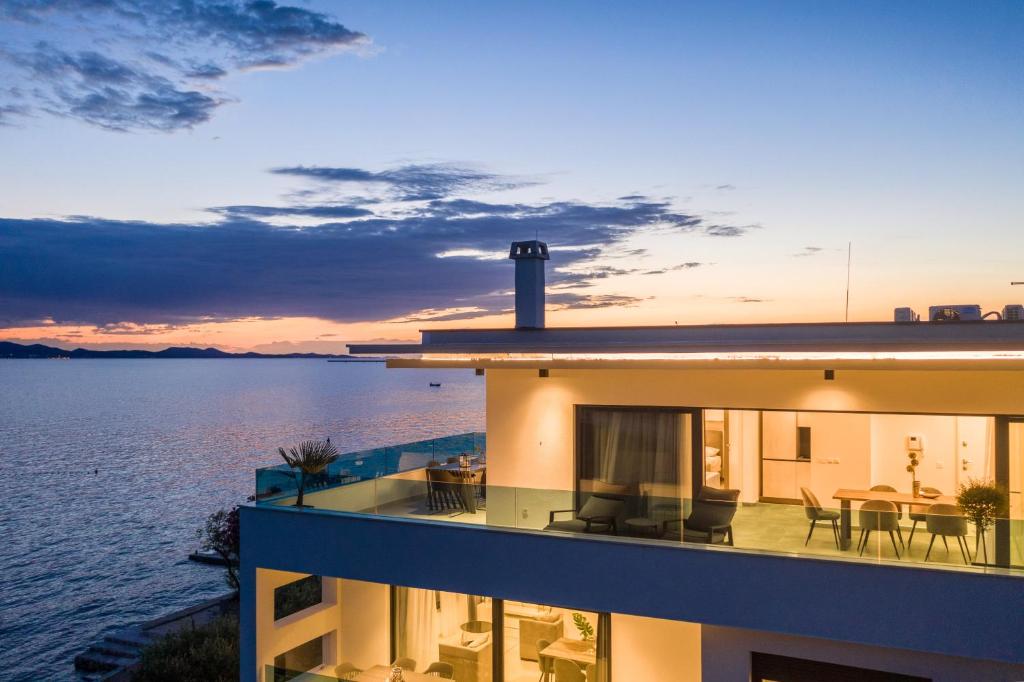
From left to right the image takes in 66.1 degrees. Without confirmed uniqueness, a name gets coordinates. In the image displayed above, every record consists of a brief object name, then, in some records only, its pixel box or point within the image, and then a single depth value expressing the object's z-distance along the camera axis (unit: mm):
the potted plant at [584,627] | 11628
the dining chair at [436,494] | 11648
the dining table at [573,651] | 11516
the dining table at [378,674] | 11412
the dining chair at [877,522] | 8945
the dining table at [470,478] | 11516
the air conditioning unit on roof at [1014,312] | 10398
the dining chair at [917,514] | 8984
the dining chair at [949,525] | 8789
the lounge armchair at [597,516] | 10266
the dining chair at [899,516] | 8930
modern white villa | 8906
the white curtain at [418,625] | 12617
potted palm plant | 12242
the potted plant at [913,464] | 14456
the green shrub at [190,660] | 23250
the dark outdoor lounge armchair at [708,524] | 9656
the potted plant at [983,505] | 8656
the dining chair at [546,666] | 11655
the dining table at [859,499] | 9047
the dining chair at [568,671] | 11492
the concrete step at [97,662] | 30109
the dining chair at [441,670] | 12102
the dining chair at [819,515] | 9102
